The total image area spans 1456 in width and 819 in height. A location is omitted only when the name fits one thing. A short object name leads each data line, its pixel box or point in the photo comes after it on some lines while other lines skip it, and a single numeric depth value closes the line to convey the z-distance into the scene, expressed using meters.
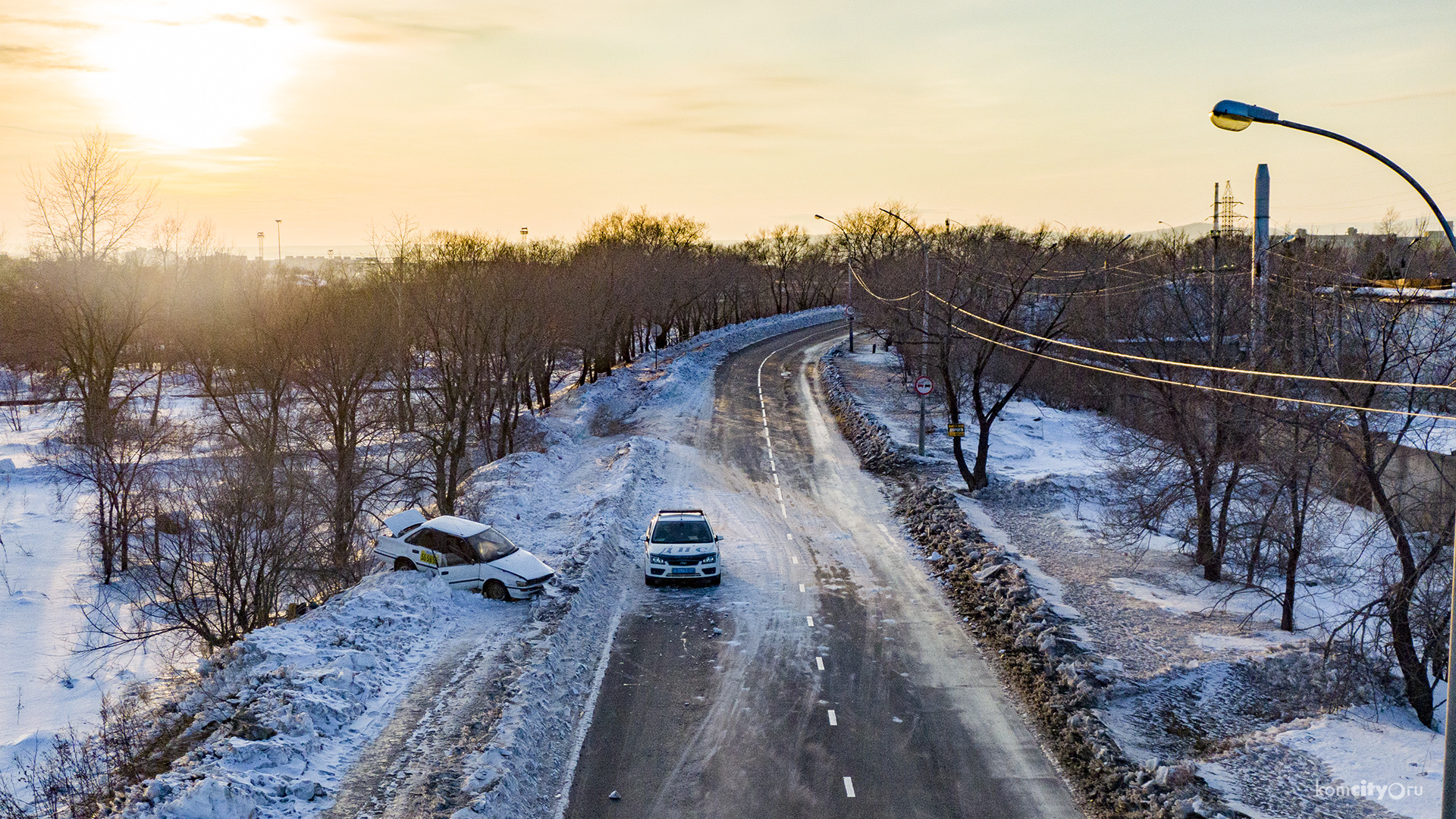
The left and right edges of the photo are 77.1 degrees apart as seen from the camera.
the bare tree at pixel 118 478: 30.41
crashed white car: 19.02
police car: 20.55
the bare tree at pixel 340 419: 26.46
